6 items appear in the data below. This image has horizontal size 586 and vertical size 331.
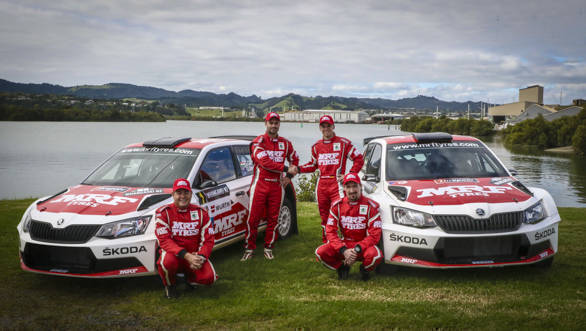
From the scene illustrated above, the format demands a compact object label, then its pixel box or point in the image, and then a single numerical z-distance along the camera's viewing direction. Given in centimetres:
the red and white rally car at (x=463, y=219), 489
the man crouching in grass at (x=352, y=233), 514
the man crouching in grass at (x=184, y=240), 476
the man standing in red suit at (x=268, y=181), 650
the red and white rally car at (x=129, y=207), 482
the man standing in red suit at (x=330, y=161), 655
